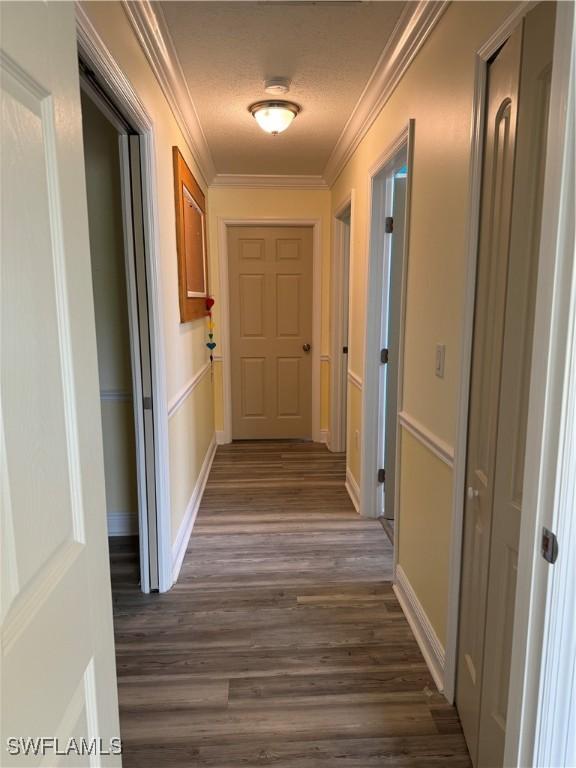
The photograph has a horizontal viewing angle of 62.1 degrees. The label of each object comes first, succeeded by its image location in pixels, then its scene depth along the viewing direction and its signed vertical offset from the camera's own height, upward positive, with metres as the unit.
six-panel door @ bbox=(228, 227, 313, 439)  4.53 -0.20
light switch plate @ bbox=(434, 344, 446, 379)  1.71 -0.18
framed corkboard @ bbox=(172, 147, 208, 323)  2.70 +0.45
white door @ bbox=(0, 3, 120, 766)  0.62 -0.15
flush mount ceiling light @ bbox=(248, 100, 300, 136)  2.61 +1.08
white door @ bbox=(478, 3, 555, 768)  1.08 -0.15
